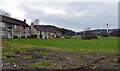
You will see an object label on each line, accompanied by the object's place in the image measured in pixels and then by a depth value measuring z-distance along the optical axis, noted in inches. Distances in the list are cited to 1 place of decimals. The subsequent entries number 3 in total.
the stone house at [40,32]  1928.4
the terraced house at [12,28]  1261.1
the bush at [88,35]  1707.7
